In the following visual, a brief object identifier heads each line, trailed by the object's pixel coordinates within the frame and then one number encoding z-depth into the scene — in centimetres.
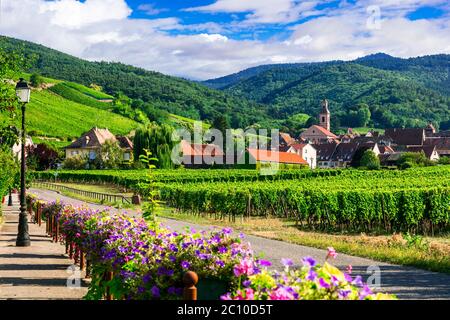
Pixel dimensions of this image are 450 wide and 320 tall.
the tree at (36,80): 16362
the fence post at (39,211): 2303
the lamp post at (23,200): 1677
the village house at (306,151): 13225
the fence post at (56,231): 1786
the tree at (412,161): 9612
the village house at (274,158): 9512
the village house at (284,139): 17516
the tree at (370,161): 9955
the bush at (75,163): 9525
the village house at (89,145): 10944
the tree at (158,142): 8281
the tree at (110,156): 9438
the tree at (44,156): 9775
